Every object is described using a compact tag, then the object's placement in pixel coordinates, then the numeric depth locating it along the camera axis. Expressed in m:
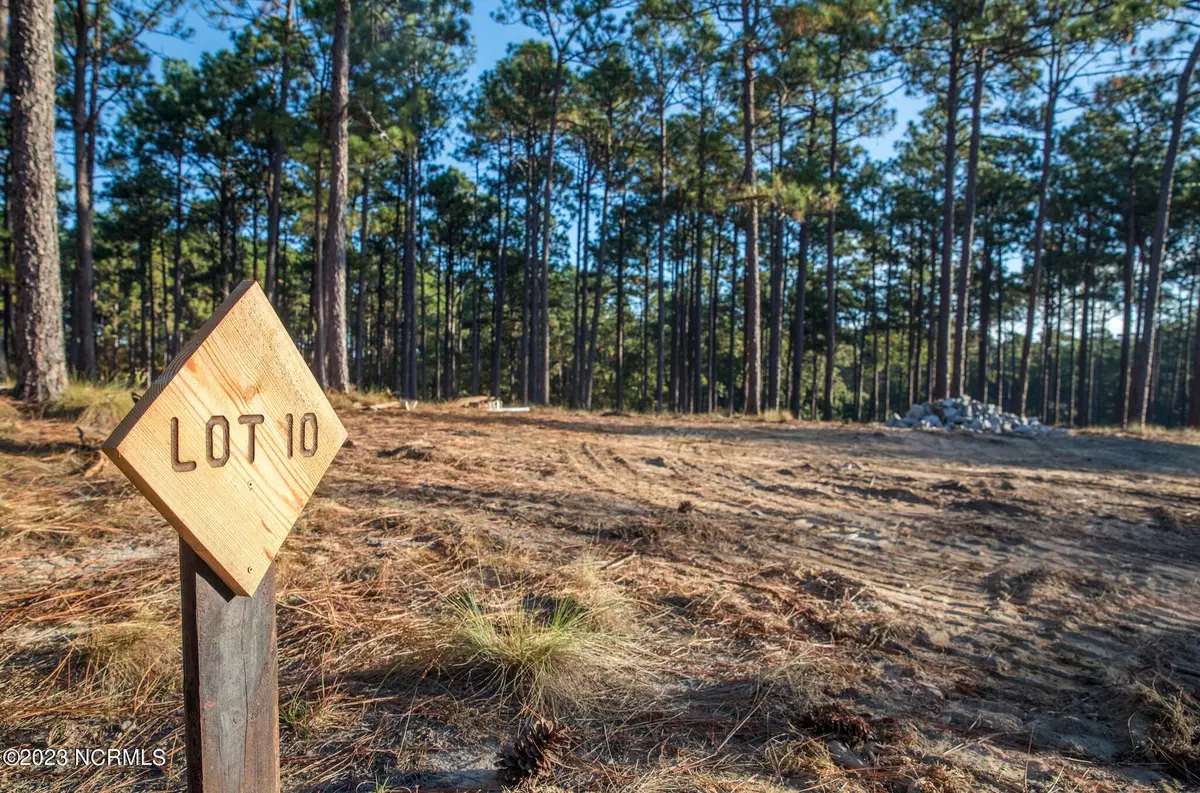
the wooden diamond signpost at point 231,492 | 0.94
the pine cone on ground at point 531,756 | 1.59
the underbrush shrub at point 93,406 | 5.43
